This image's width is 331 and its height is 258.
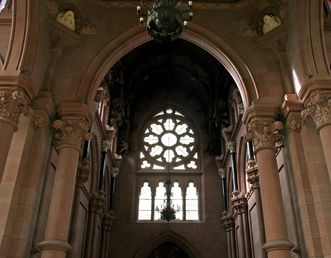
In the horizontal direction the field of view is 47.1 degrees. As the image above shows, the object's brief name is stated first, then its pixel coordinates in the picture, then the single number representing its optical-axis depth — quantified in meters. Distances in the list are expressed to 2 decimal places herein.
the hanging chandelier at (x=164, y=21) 6.25
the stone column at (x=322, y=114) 7.54
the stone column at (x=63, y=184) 7.53
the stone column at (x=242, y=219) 14.05
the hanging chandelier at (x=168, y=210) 15.09
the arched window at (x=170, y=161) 17.78
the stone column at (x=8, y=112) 7.45
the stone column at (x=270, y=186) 7.57
